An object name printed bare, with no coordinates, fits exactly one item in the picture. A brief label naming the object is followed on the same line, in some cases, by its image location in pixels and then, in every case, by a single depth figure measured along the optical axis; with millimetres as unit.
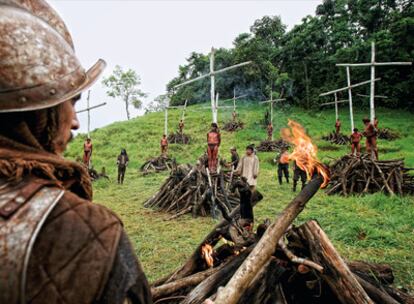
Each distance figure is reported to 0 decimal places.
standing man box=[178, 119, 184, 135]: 30811
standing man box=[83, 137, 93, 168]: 18750
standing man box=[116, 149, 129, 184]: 16859
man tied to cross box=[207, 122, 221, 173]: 11977
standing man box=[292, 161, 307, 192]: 13287
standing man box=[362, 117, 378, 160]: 13539
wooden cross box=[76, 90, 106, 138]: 21350
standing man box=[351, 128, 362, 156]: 17370
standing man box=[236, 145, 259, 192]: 9695
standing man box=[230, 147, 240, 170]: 15535
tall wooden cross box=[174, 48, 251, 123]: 16106
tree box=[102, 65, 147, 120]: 60081
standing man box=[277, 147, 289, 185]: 15039
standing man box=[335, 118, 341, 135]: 26814
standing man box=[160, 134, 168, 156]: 23109
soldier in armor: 981
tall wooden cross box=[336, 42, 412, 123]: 16359
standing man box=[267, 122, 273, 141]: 27000
